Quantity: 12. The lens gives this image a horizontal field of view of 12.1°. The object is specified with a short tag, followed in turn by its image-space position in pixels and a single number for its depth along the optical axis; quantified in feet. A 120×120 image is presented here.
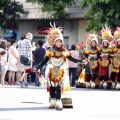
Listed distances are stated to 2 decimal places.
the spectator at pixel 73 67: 74.64
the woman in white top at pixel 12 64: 72.18
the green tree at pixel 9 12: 114.21
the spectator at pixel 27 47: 71.92
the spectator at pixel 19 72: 73.20
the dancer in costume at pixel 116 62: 65.05
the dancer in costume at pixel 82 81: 68.28
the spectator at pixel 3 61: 67.97
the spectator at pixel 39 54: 69.41
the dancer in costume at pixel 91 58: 65.60
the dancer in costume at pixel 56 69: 43.16
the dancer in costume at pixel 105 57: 65.36
